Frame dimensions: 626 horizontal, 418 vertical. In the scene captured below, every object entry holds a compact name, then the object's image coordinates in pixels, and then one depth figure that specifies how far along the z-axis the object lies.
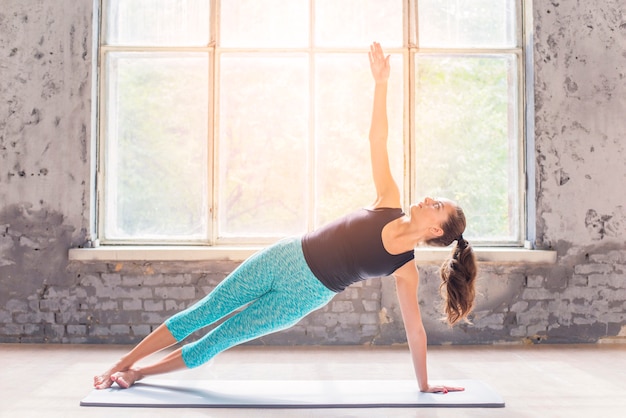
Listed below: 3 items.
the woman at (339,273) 2.69
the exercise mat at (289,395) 2.59
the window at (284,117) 4.33
